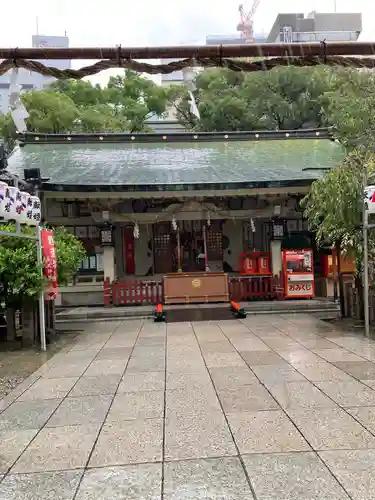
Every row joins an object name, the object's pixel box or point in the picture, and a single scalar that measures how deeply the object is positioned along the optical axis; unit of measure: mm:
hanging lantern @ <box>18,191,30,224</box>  7602
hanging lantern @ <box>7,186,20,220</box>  7090
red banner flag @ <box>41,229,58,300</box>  8828
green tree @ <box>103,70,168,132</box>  31625
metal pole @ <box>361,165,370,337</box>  8766
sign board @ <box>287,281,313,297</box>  14289
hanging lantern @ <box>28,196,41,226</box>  8266
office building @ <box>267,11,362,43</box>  63344
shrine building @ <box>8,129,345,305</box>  14172
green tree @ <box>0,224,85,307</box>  8484
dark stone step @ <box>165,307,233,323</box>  11769
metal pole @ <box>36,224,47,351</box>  8547
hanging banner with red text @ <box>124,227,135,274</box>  16453
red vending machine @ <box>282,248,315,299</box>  14289
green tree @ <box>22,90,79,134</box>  25797
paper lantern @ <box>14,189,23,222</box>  7348
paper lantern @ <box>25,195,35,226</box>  7959
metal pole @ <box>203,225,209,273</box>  16133
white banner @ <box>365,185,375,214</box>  8266
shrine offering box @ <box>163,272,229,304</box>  14039
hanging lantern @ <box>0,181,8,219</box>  6695
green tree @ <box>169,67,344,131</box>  29203
